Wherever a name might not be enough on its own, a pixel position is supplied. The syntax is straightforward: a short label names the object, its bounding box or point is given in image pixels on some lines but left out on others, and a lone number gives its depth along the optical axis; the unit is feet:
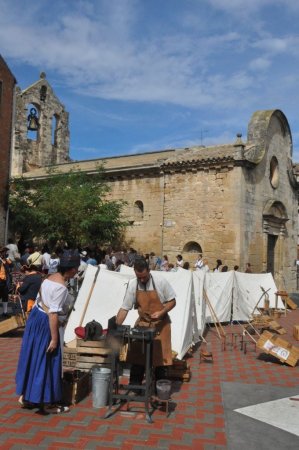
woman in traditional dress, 17.22
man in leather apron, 18.86
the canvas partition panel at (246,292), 45.16
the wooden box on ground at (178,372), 23.39
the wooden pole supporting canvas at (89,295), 31.01
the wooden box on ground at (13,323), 31.50
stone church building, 64.80
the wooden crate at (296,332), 36.19
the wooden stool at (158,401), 18.35
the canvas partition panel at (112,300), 30.45
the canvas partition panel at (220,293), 41.98
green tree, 65.51
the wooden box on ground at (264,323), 34.87
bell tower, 100.99
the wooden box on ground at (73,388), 19.15
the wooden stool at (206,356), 27.78
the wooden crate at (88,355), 21.88
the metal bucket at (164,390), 18.44
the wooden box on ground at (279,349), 27.58
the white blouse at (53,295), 17.26
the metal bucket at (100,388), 18.93
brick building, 65.00
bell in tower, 103.65
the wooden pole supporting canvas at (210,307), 36.10
